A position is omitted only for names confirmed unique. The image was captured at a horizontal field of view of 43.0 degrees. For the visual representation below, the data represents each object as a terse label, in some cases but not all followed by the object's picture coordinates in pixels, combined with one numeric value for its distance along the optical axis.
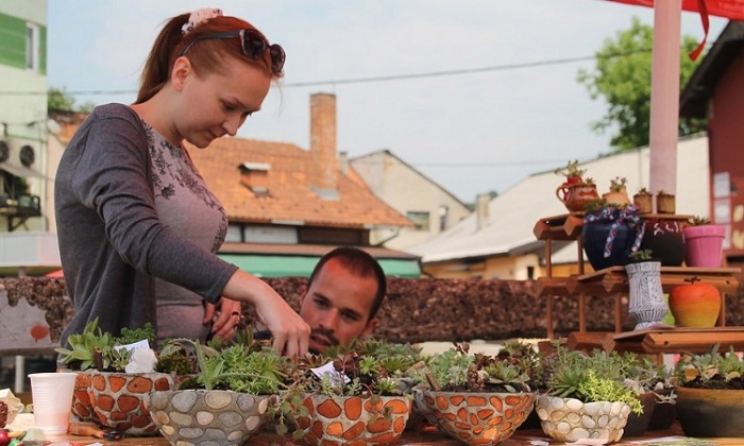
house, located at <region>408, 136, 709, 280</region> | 22.31
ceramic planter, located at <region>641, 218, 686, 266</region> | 3.18
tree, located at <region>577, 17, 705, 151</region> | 31.03
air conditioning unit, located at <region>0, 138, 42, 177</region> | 16.83
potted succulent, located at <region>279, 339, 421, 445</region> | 1.56
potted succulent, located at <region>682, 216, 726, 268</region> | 3.34
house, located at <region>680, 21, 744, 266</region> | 14.94
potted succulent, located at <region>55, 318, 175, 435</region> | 1.68
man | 2.60
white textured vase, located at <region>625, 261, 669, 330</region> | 3.08
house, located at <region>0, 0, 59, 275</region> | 10.96
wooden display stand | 3.05
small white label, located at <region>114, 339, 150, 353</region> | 1.74
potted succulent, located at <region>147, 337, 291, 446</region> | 1.50
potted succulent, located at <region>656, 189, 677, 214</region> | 3.29
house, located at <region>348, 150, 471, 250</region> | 36.16
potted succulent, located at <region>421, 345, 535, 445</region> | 1.66
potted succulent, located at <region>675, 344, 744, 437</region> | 1.97
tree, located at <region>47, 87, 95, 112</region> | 35.25
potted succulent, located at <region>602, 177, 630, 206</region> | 3.38
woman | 1.71
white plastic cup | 1.72
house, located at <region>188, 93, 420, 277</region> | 22.13
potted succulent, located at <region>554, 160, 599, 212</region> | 3.47
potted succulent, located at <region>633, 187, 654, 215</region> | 3.25
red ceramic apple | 3.22
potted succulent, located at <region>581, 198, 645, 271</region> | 3.18
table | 1.66
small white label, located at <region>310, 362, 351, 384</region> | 1.61
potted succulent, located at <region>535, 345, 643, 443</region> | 1.81
